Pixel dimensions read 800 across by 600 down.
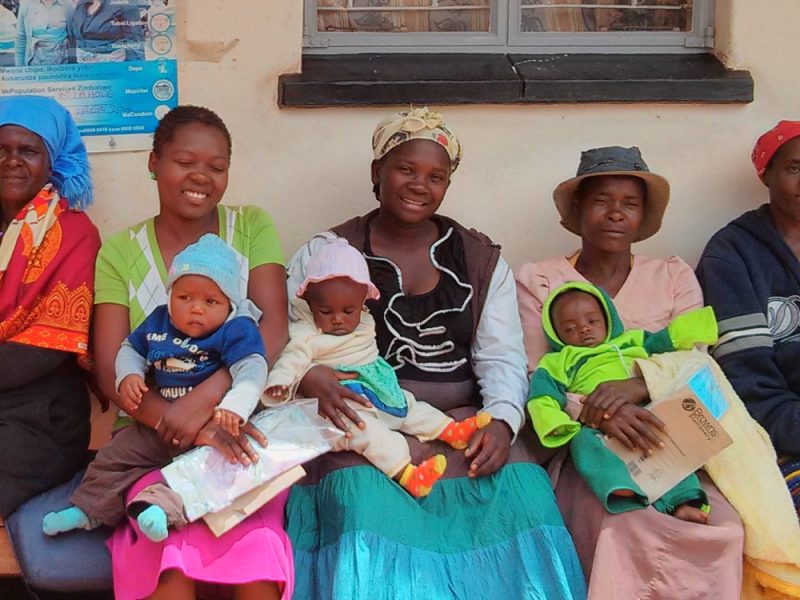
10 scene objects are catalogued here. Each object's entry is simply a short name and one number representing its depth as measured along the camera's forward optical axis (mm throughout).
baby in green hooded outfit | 3236
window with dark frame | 4109
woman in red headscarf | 3445
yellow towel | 3066
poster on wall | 3811
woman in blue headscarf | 3207
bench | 3906
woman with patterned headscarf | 2918
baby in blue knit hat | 2912
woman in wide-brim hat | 2980
